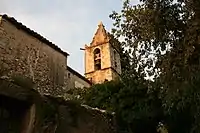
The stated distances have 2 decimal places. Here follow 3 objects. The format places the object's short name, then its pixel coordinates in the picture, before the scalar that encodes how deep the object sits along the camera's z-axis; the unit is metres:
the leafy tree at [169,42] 8.42
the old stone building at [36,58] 15.63
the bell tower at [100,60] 31.45
